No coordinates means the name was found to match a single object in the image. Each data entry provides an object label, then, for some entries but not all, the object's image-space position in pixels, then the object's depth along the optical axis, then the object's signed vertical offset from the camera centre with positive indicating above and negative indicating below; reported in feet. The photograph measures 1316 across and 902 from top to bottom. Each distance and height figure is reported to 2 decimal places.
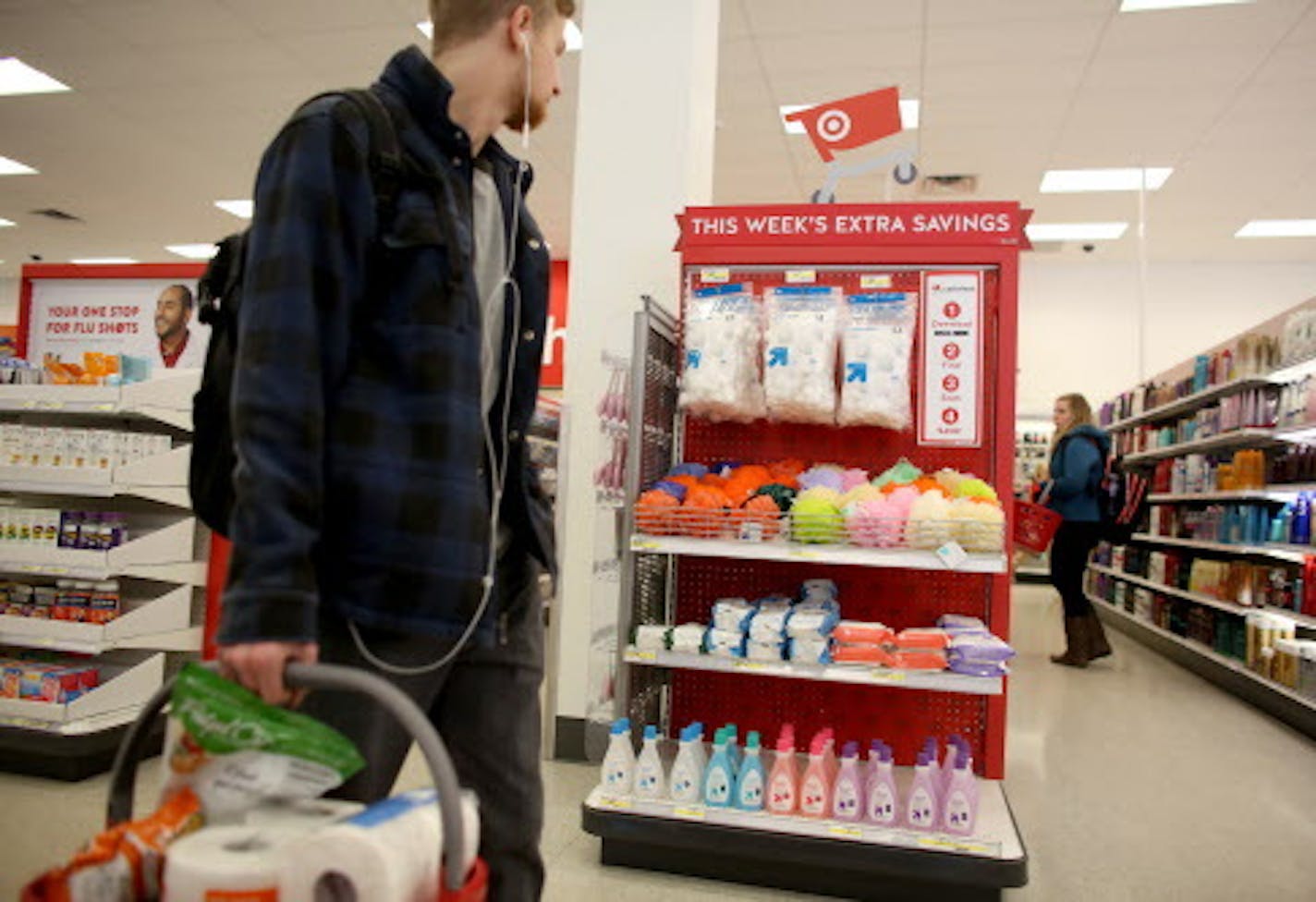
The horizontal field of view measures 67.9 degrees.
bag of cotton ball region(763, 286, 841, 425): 9.87 +1.61
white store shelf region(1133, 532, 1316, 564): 17.30 -0.35
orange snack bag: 2.74 -1.10
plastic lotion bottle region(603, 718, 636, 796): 9.39 -2.50
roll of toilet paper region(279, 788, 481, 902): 2.64 -1.00
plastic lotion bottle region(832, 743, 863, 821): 8.88 -2.50
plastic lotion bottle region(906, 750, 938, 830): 8.70 -2.53
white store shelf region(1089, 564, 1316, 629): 16.99 -1.53
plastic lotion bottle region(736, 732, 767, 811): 9.07 -2.56
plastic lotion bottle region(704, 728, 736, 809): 9.11 -2.51
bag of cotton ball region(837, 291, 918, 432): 9.80 +1.55
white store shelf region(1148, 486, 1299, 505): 18.73 +0.79
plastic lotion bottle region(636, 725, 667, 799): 9.26 -2.54
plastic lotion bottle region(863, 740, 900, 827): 8.80 -2.51
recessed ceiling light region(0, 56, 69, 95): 24.43 +10.32
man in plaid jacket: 3.66 +0.31
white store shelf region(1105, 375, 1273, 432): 21.06 +3.34
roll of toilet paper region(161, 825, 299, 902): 2.68 -1.05
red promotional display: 8.92 +0.18
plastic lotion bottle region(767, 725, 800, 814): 9.02 -2.50
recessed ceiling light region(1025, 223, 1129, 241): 34.71 +10.58
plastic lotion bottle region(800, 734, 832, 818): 8.94 -2.51
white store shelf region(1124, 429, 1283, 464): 20.32 +2.08
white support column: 13.16 +4.12
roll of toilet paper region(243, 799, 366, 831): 3.08 -1.04
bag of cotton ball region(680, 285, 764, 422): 10.05 +1.62
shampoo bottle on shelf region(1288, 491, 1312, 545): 17.26 +0.20
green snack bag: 3.13 -0.82
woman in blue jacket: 21.84 +0.18
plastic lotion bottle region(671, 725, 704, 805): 9.16 -2.46
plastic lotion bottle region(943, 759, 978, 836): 8.58 -2.50
